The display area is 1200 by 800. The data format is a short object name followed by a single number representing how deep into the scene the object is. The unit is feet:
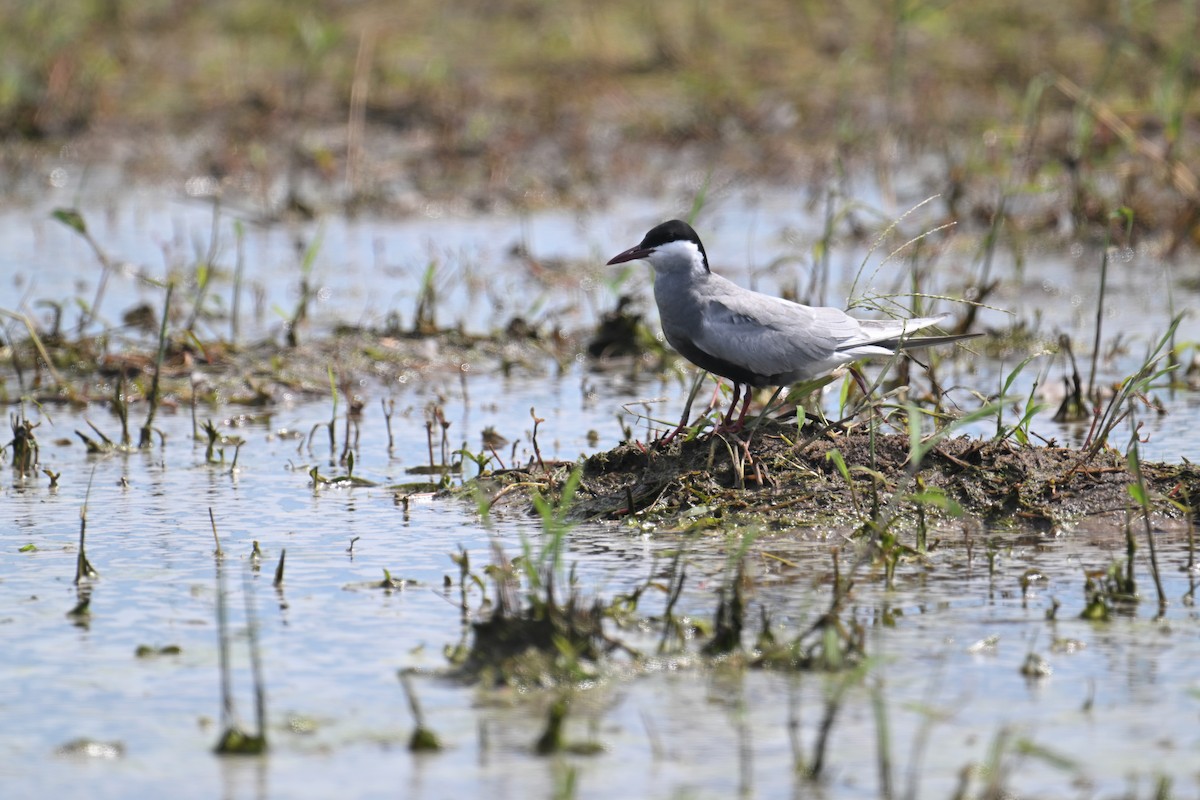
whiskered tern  41.96
